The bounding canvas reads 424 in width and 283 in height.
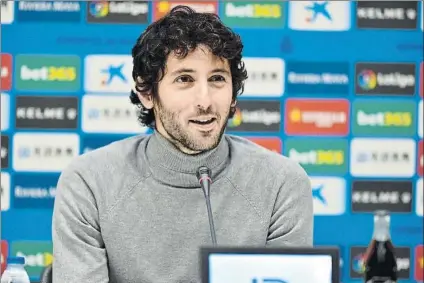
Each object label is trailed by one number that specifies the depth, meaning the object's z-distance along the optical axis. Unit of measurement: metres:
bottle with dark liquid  4.53
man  4.69
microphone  4.49
